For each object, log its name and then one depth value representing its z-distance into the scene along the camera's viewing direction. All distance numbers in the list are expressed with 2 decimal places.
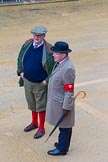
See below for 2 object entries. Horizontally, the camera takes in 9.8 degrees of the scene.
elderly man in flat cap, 8.86
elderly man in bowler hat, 7.97
